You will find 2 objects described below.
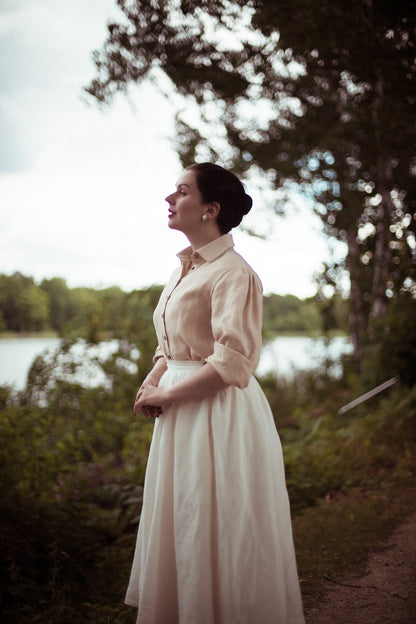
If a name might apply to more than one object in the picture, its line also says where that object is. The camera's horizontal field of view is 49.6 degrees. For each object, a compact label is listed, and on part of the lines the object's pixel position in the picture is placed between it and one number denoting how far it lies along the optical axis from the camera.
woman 1.64
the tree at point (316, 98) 4.08
